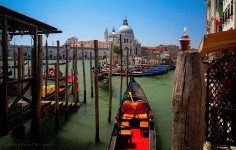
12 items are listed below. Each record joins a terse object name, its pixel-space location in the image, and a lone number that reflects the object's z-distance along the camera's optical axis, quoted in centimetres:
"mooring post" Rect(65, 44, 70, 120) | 1033
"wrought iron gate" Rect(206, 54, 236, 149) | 305
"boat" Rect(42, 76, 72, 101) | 1271
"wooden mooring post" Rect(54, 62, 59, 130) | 884
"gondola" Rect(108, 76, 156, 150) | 640
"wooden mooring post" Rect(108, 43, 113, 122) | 1008
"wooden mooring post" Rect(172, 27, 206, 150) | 185
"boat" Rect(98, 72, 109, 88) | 2125
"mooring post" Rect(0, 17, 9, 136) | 506
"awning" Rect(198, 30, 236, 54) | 449
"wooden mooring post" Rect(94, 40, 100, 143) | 784
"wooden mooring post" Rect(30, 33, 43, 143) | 648
